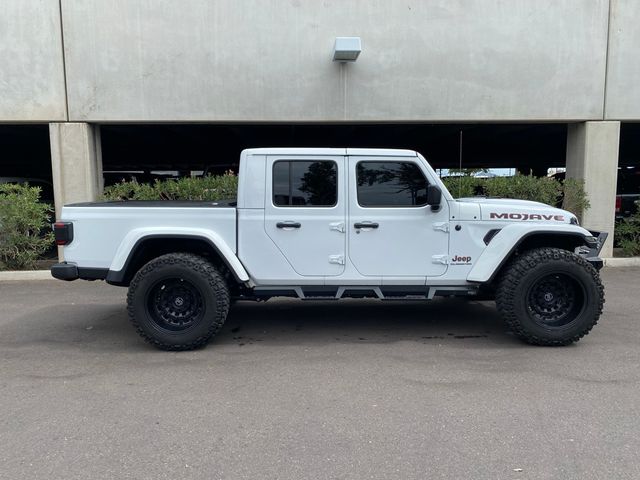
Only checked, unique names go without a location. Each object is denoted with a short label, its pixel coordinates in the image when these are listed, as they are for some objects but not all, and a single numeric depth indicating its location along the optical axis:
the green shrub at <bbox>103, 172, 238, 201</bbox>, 8.87
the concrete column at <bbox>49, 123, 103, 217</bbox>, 9.27
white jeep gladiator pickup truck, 4.80
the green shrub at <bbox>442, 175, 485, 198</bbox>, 9.13
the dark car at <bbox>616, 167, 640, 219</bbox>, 10.60
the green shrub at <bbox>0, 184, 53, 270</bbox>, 8.66
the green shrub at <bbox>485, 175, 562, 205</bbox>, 9.16
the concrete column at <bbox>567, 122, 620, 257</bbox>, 9.60
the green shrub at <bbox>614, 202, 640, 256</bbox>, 9.73
